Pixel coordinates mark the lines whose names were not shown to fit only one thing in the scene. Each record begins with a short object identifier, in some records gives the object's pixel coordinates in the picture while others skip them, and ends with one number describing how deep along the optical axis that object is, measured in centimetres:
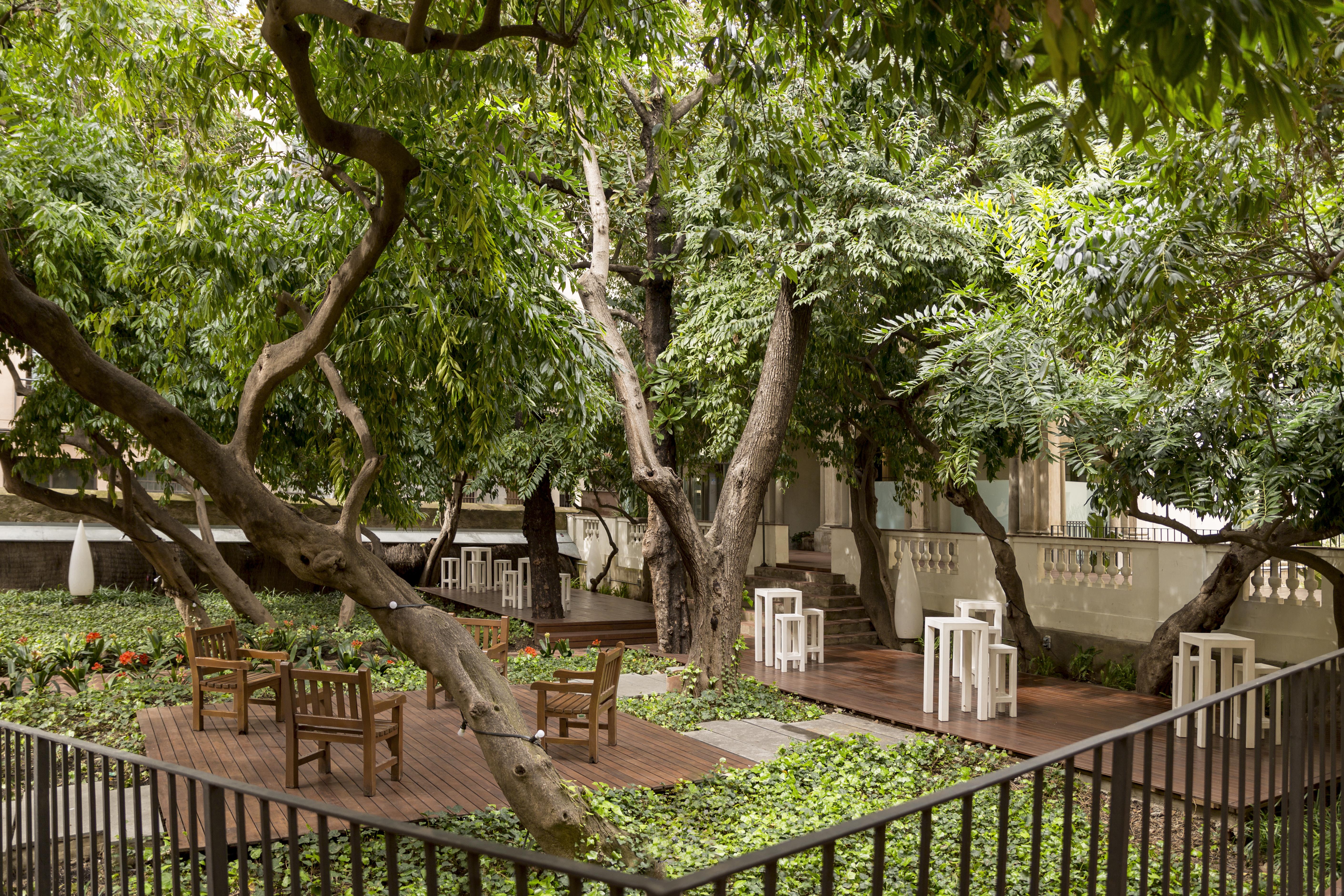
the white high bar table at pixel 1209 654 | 859
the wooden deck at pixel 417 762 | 684
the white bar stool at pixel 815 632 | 1273
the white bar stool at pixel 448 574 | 2045
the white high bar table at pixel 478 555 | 2023
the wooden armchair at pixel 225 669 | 853
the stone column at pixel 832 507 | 1880
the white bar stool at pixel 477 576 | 2016
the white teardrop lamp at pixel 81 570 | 1747
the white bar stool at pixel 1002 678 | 965
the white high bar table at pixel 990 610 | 1049
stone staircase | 1515
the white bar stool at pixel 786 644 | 1222
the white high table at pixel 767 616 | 1243
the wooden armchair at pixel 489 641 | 987
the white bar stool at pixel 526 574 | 1806
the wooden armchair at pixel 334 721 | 689
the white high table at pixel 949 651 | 945
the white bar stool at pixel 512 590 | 1783
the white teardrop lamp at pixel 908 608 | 1446
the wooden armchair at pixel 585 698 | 792
